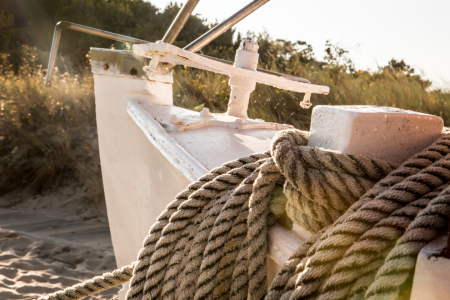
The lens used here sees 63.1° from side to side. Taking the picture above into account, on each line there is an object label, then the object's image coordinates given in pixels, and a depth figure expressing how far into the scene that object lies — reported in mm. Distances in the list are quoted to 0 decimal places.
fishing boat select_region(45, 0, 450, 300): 728
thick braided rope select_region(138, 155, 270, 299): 875
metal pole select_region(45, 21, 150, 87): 2402
